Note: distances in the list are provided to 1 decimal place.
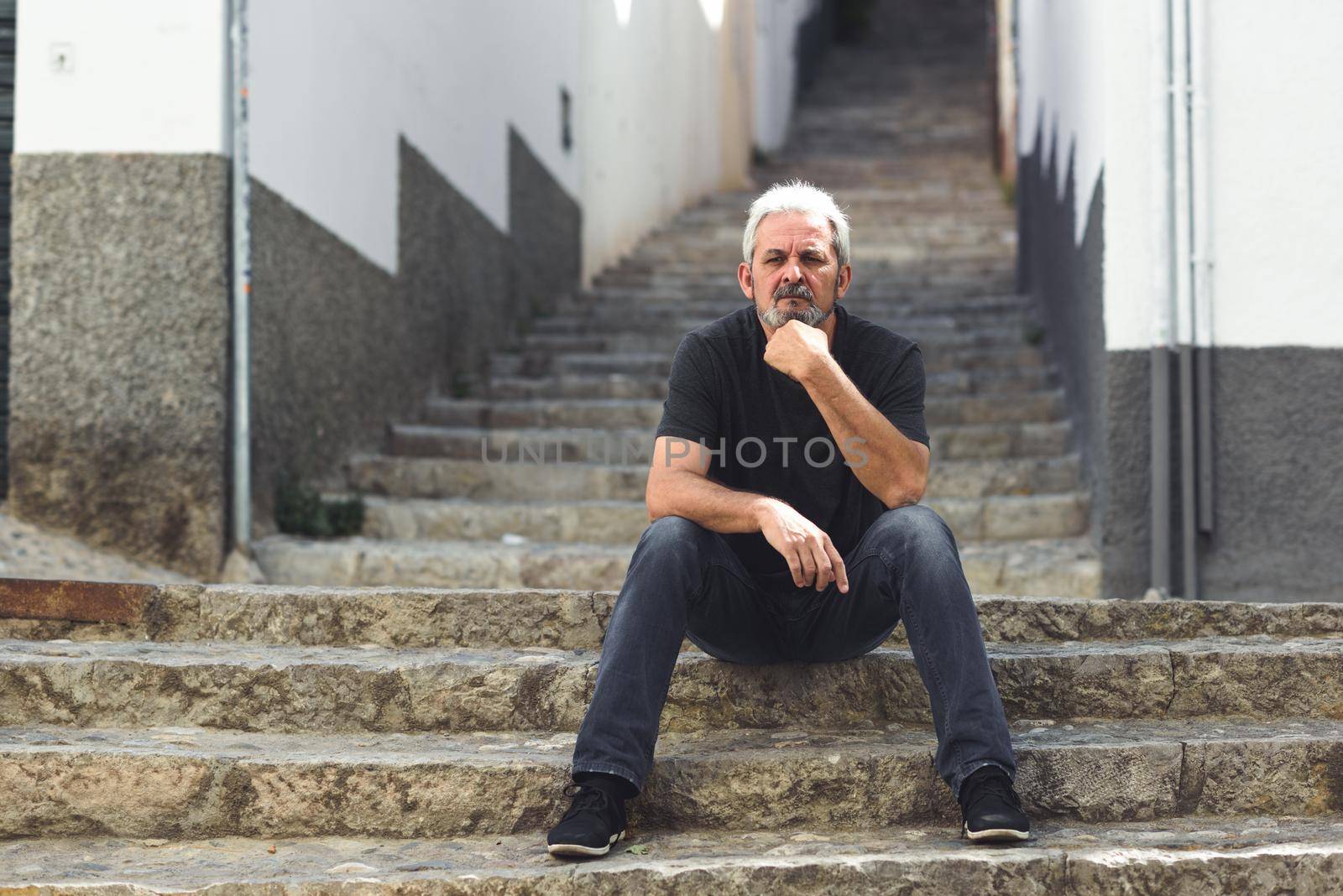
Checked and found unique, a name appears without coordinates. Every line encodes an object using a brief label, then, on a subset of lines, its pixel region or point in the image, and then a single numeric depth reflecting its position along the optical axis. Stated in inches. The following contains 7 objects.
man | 88.7
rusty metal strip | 119.3
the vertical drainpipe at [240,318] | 159.3
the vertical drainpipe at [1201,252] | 146.3
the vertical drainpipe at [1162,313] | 147.6
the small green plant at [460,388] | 246.2
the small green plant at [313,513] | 173.6
